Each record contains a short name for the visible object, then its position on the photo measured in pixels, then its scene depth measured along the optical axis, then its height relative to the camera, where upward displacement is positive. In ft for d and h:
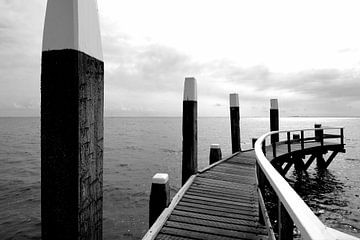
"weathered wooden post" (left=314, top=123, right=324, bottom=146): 41.88 -1.91
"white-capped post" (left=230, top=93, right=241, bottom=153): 36.11 +1.19
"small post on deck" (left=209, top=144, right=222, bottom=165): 30.04 -3.53
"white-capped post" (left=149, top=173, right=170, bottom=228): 14.61 -4.19
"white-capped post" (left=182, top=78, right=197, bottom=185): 21.17 +0.05
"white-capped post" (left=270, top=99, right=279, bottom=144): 43.93 +1.93
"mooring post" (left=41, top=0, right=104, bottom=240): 6.22 +0.08
